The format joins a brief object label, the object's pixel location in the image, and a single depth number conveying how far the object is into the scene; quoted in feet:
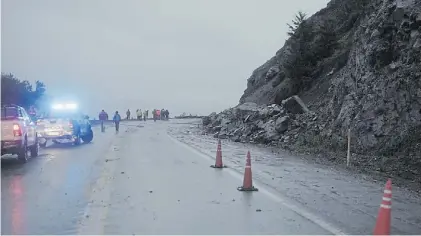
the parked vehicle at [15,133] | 49.96
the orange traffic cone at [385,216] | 20.07
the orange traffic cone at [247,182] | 35.12
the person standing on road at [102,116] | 145.89
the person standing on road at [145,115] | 227.77
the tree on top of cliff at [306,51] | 108.37
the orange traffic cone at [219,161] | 48.88
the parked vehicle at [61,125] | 79.30
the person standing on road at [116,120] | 130.31
